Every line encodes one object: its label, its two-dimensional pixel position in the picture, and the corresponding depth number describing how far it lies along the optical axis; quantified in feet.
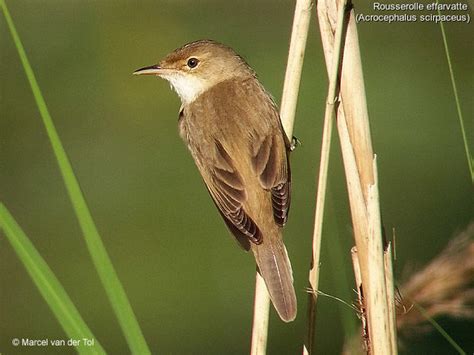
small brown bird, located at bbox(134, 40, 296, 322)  10.21
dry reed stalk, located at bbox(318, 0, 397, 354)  10.03
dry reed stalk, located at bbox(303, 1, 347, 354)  10.04
